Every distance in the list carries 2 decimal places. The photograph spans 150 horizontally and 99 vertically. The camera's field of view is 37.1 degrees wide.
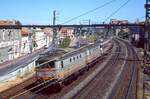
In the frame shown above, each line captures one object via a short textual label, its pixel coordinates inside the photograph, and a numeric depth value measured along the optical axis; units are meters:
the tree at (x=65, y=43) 63.19
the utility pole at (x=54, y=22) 45.87
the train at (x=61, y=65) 20.34
